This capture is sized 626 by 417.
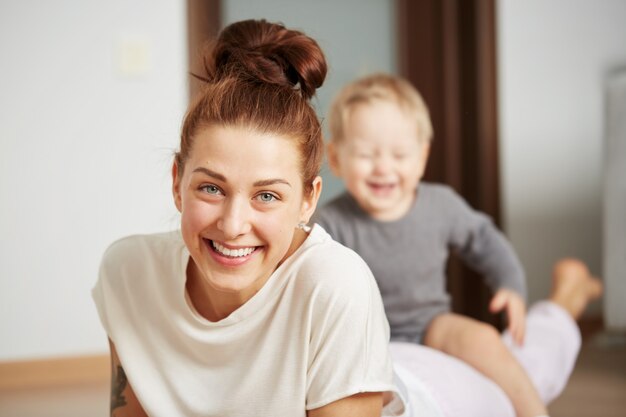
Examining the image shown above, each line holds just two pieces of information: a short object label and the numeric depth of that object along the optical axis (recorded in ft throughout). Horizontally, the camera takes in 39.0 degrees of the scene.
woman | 3.32
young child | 5.71
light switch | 7.68
